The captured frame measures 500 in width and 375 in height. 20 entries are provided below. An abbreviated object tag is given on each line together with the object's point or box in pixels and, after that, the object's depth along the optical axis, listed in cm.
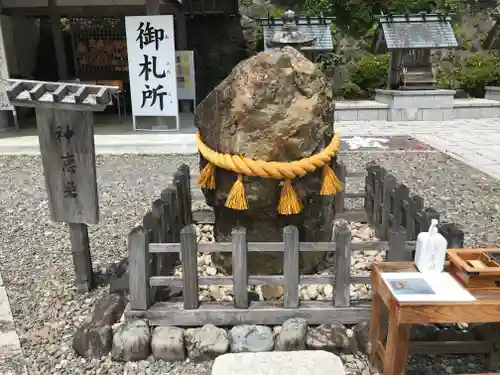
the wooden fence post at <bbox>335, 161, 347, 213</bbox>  494
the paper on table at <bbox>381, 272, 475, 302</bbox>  238
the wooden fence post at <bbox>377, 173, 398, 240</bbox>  430
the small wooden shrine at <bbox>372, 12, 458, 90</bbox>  1246
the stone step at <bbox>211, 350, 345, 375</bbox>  262
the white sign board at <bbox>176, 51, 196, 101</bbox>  1169
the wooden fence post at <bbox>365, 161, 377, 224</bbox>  491
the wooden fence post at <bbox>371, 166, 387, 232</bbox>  460
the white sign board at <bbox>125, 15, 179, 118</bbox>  1003
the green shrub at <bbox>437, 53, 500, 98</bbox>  1514
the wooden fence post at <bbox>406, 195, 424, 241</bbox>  353
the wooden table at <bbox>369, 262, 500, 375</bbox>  232
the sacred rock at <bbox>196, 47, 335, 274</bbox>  348
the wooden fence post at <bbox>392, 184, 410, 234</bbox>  390
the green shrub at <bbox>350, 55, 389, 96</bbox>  1523
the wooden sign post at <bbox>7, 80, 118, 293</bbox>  330
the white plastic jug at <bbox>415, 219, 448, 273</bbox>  262
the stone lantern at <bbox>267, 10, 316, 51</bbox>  1080
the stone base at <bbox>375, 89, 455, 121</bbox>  1293
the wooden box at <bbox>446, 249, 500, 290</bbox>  245
